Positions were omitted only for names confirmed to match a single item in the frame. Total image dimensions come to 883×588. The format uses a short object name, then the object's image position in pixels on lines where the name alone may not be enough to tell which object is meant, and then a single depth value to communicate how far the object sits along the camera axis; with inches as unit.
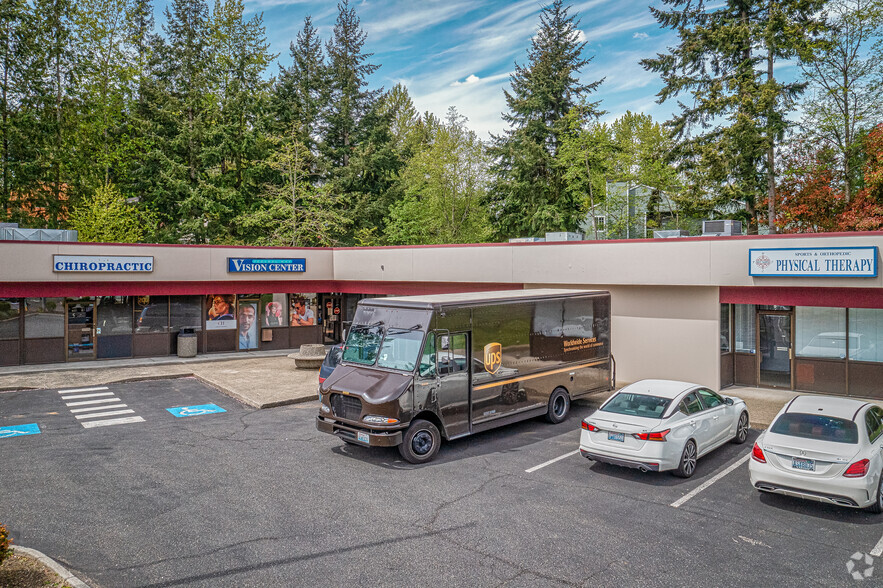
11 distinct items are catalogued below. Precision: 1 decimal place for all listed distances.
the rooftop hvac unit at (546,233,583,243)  821.2
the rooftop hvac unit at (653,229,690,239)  730.8
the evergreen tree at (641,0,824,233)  1132.5
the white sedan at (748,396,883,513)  334.0
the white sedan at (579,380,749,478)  399.2
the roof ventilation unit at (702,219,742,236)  705.0
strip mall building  621.6
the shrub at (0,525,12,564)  247.9
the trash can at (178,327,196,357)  967.6
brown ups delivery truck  447.2
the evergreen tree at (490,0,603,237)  1540.4
